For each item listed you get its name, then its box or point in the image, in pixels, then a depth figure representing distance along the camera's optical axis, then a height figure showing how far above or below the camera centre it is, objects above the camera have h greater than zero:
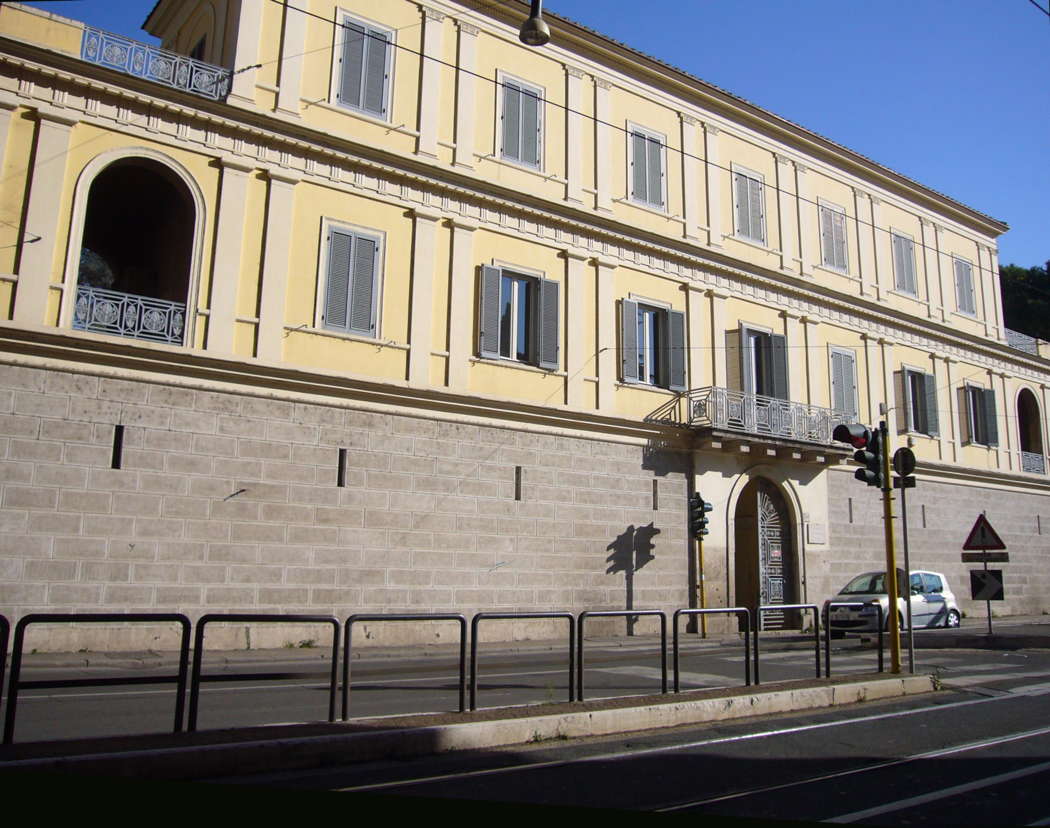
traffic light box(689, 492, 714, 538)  20.58 +1.47
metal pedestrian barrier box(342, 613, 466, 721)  7.86 -0.63
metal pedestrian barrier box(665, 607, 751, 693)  9.83 -0.63
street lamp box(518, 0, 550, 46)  10.07 +6.29
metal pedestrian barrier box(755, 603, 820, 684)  11.37 -0.58
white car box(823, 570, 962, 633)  19.56 -0.48
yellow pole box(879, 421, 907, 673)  11.88 +0.37
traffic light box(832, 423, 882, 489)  12.59 +1.90
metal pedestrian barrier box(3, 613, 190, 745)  6.44 -0.84
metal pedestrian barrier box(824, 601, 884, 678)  11.27 -0.89
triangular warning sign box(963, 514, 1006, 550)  19.08 +0.96
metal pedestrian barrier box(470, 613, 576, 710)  8.30 -0.55
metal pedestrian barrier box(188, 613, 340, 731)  7.12 -0.80
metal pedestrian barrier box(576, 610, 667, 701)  8.99 -0.64
